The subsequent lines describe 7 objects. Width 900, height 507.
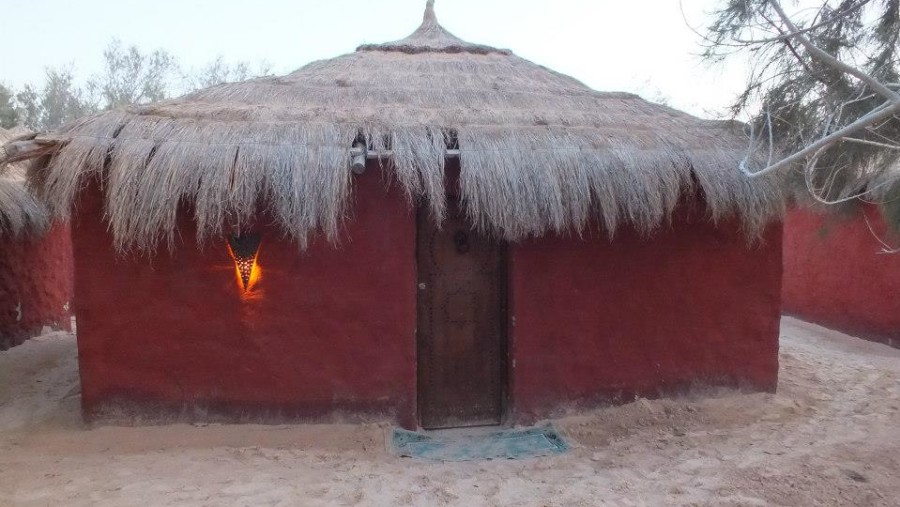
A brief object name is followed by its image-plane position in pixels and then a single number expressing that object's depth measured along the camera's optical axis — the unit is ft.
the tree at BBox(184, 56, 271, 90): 77.25
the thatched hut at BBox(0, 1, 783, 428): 14.62
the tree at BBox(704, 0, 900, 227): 12.68
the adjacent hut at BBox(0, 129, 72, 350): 23.20
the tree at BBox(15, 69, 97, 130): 64.64
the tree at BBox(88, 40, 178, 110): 68.49
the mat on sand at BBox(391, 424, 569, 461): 14.78
